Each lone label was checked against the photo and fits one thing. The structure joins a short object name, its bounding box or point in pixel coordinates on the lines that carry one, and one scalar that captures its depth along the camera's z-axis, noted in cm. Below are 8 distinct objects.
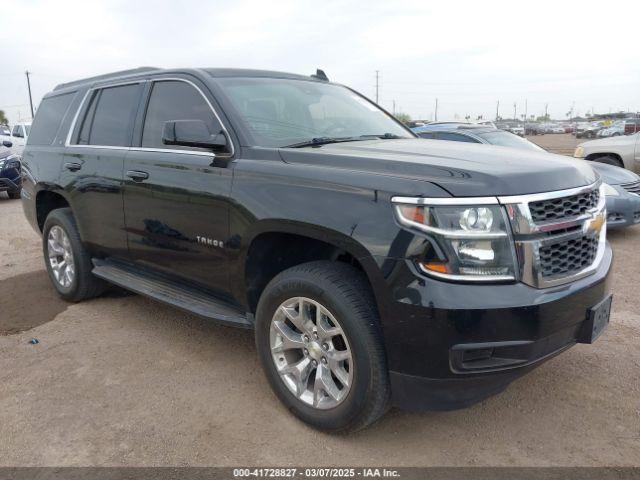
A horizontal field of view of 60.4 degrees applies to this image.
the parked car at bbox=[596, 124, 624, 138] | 3539
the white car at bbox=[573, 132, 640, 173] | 1002
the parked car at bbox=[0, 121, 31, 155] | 1982
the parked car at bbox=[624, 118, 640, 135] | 2517
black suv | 233
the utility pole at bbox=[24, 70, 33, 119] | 6784
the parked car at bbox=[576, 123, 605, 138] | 4758
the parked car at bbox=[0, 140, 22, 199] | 1141
